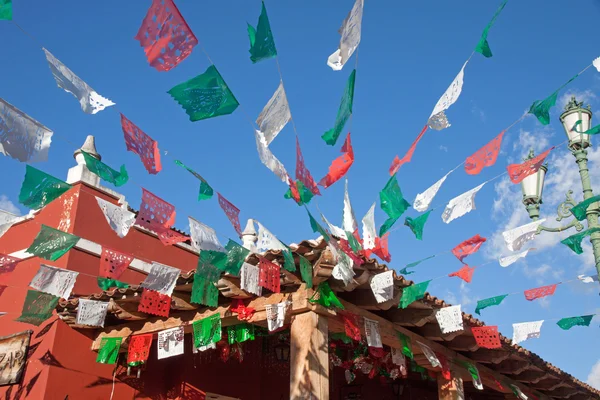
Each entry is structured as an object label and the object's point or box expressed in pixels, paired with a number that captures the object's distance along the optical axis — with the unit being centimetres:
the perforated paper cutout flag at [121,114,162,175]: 493
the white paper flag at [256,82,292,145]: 495
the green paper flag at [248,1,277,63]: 432
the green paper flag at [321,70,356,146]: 491
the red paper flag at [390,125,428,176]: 562
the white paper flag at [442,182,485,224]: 660
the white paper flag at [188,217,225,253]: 552
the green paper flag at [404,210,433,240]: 680
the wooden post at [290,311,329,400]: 573
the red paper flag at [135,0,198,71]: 411
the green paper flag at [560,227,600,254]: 743
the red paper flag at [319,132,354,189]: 575
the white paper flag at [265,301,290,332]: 610
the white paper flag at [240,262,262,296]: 580
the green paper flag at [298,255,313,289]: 579
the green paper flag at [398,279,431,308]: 644
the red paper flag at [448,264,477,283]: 727
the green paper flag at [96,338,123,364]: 732
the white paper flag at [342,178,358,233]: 629
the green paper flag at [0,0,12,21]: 367
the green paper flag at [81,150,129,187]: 510
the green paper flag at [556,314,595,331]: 827
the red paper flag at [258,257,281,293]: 590
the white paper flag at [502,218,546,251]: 727
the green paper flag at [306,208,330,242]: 531
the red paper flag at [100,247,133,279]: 609
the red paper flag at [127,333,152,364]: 716
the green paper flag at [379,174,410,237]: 626
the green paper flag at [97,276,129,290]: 795
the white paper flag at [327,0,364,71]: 481
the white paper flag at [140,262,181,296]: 602
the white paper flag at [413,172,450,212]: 642
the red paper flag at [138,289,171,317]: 643
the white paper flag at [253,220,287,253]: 571
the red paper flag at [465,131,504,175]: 603
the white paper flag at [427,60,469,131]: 542
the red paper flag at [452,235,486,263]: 720
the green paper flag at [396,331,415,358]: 729
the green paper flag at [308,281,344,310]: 599
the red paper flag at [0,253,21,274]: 677
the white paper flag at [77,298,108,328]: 670
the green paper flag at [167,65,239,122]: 446
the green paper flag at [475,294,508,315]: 781
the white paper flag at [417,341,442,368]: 757
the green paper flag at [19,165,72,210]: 490
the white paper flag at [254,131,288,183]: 519
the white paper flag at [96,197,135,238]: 579
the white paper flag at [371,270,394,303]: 606
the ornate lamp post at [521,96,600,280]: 673
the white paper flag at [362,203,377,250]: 674
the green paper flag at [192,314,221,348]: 664
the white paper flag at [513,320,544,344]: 802
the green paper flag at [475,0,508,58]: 488
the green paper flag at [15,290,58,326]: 669
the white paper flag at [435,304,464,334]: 698
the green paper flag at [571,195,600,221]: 661
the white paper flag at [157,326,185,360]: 690
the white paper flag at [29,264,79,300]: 639
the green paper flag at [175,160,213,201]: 543
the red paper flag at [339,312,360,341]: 642
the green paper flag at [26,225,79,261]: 562
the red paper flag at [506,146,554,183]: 641
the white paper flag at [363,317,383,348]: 661
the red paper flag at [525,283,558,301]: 802
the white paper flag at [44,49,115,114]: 440
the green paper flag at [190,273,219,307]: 618
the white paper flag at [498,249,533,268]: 765
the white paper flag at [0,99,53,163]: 436
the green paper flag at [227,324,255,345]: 689
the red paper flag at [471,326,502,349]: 751
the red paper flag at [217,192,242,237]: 580
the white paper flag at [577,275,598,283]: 779
